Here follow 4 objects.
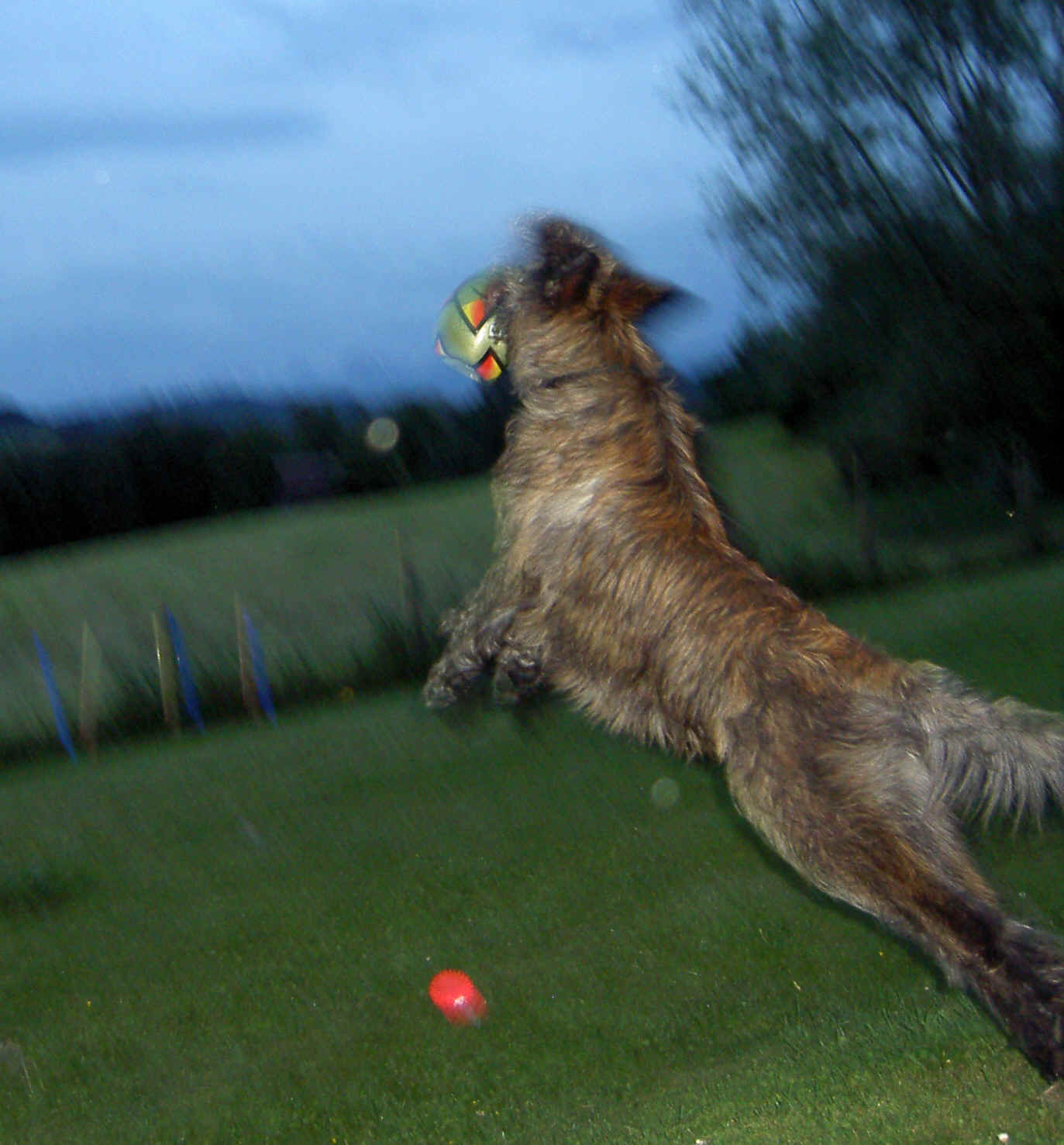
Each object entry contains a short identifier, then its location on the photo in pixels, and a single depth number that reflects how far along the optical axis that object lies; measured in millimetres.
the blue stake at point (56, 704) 8734
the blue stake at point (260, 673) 9266
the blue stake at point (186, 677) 9125
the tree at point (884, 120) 12625
